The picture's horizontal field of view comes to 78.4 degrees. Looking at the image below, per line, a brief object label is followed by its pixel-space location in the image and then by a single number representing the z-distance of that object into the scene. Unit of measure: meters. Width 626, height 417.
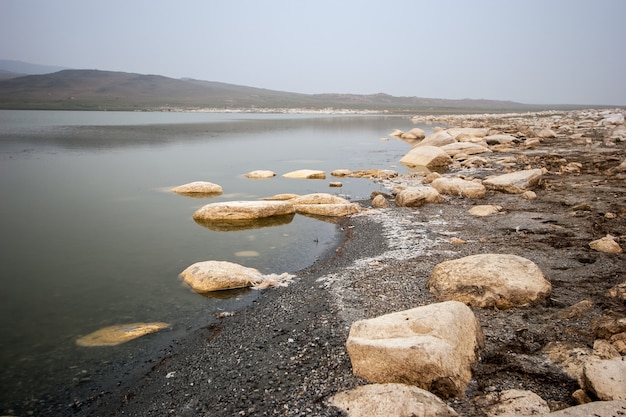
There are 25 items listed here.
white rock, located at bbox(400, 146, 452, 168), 27.69
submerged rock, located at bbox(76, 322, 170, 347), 7.20
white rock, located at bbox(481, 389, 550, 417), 4.18
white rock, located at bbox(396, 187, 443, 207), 15.52
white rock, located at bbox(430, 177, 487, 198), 16.31
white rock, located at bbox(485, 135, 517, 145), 33.66
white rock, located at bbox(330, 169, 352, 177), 24.55
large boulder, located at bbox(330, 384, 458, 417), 3.98
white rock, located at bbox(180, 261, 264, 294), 9.10
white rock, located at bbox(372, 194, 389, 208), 16.03
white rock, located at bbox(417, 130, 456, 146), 33.25
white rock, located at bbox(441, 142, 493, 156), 29.95
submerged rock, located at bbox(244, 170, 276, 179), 23.92
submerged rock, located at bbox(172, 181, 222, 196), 19.64
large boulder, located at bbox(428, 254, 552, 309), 6.68
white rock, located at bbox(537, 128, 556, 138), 36.91
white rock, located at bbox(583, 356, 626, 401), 3.83
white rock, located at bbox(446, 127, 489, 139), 38.16
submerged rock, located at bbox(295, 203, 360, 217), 15.34
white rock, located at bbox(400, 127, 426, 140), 50.00
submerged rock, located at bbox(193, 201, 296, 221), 14.74
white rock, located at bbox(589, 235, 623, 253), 8.95
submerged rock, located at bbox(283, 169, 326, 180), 23.67
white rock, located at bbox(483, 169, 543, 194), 16.48
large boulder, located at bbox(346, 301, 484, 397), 4.59
